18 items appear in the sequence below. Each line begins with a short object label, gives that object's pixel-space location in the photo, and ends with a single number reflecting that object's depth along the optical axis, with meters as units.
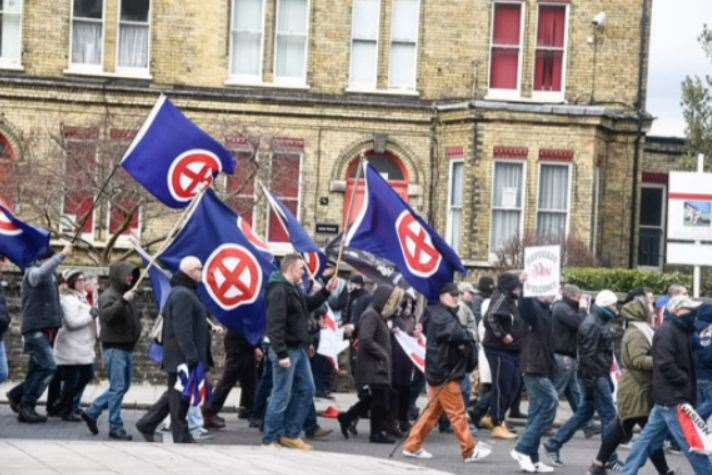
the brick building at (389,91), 41.81
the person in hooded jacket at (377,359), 20.89
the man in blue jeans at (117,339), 19.86
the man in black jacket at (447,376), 18.95
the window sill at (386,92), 42.91
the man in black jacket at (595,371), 19.48
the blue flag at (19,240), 21.11
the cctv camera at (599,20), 42.59
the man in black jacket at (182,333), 18.86
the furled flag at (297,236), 22.19
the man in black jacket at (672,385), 16.67
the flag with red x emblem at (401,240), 20.22
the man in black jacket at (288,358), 19.14
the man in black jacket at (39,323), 21.11
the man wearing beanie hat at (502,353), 22.16
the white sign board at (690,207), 26.75
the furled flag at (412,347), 22.12
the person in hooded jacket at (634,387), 17.84
